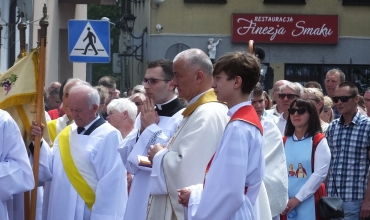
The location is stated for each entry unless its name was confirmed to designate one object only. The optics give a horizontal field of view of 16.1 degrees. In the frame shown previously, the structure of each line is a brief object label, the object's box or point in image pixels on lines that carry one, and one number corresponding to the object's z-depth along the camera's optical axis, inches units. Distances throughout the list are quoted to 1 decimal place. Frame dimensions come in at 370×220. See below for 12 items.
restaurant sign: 1679.1
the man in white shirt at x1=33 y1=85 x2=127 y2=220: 424.8
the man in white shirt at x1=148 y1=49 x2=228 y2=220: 337.6
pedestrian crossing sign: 812.7
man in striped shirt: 534.5
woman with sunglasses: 503.1
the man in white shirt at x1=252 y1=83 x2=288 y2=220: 440.0
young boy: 290.0
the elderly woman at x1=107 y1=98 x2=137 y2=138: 516.7
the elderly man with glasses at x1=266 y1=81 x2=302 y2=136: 576.4
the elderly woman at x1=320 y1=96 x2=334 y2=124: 640.6
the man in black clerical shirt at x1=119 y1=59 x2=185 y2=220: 386.5
